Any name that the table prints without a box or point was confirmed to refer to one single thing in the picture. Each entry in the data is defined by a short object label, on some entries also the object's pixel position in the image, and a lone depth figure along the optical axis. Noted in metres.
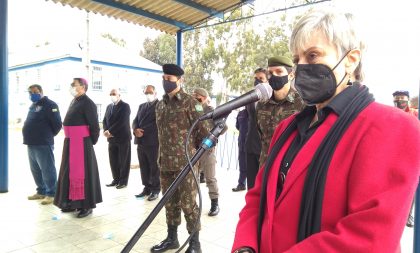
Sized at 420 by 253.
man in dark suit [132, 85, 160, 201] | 5.44
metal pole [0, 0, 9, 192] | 5.56
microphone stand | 1.34
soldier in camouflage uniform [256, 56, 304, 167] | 2.85
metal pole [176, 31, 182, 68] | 7.34
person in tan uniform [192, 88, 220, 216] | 4.68
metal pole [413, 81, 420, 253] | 2.54
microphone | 1.39
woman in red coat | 0.88
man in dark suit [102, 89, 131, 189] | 6.10
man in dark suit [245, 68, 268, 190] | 4.29
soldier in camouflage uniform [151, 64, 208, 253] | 3.24
